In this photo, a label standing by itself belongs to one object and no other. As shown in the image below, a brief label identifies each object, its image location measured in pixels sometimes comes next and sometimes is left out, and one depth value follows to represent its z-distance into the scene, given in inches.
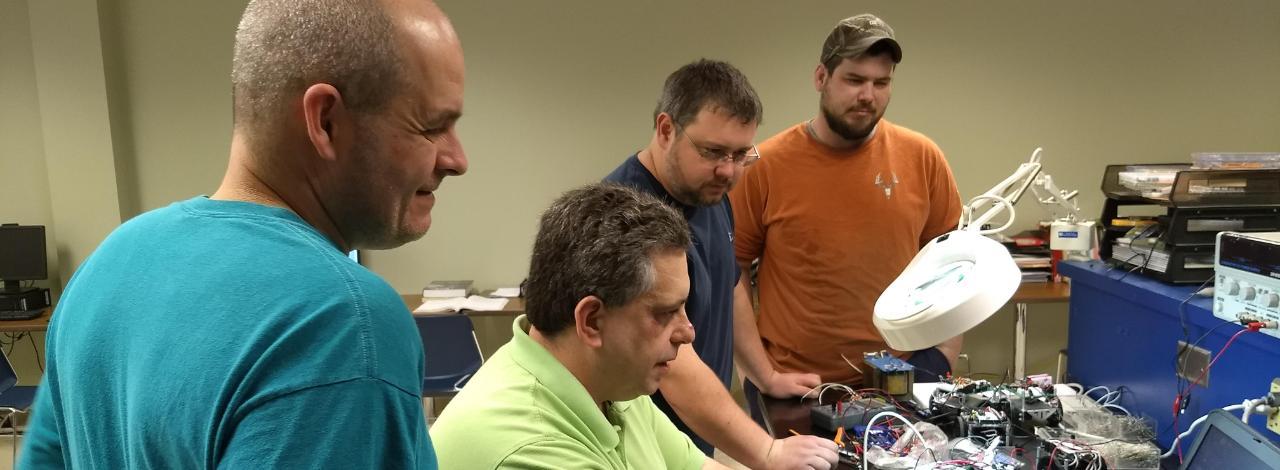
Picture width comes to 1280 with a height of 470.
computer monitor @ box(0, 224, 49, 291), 159.2
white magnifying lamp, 48.7
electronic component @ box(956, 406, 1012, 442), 64.3
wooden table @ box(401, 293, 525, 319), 152.8
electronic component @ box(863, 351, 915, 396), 75.7
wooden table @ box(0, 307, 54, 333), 148.4
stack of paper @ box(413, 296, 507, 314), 153.6
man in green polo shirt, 42.4
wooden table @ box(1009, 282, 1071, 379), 144.3
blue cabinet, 58.7
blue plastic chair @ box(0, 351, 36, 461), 131.6
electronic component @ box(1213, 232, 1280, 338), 55.4
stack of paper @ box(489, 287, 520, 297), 165.6
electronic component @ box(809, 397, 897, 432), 69.9
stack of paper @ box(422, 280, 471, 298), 162.1
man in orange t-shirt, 89.0
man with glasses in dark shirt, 61.7
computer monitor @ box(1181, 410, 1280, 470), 47.4
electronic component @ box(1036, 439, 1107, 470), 59.1
